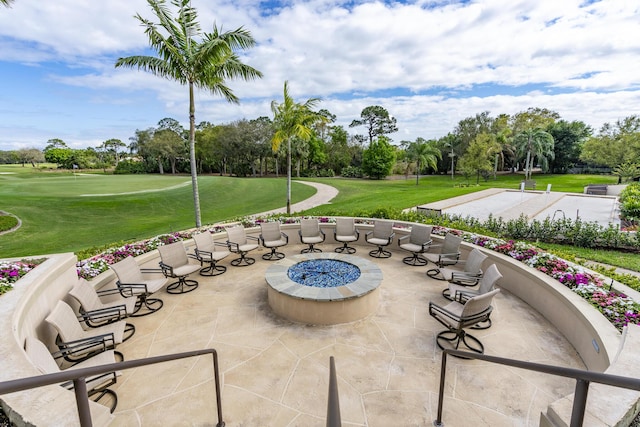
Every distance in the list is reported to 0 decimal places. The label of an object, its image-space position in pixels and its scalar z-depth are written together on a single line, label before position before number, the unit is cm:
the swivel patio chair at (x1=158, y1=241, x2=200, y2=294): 677
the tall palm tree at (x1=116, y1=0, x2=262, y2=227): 884
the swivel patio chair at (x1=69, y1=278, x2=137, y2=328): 482
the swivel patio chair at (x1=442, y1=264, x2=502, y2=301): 525
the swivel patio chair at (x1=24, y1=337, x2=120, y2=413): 324
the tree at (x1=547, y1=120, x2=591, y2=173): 4344
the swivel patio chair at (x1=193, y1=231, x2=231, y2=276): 763
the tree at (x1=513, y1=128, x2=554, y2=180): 3919
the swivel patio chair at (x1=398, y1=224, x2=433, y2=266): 820
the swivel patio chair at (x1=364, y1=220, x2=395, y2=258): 882
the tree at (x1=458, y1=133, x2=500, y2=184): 3569
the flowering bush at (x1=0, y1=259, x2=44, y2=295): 458
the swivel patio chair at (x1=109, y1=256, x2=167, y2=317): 576
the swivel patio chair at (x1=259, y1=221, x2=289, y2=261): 892
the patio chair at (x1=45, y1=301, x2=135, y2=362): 391
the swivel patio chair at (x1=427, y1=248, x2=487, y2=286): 627
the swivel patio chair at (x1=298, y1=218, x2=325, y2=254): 946
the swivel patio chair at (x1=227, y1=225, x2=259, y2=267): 831
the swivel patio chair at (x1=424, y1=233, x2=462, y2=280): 733
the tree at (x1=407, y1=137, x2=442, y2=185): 4050
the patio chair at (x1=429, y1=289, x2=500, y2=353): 445
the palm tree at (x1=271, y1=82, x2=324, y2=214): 1228
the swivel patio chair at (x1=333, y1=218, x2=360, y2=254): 941
